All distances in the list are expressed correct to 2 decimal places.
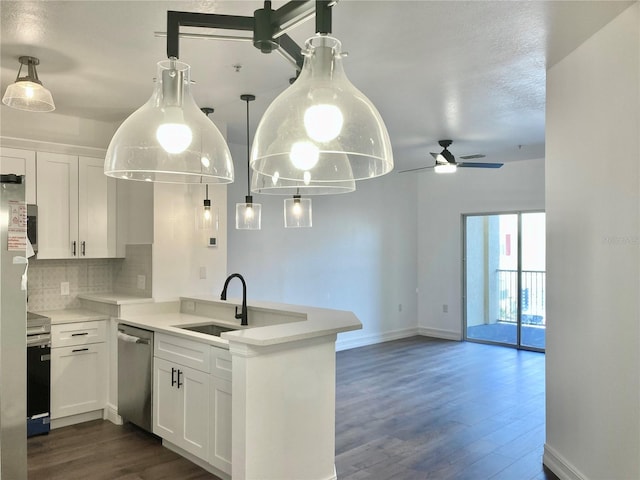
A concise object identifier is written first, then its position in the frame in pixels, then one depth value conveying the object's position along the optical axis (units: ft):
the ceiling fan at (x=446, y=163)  17.63
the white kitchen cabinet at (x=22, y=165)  13.21
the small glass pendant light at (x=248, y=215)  12.56
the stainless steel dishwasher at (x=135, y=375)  12.73
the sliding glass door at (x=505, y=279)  24.22
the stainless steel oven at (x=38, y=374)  12.71
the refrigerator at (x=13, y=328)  8.85
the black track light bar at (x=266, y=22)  2.96
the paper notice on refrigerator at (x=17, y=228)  9.04
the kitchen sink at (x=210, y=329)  13.44
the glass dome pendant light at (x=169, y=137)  3.65
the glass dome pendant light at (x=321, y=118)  2.98
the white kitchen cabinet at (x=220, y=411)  10.16
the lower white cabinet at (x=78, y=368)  13.53
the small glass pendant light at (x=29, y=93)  9.98
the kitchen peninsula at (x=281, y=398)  9.00
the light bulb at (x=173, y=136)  3.65
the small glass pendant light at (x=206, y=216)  14.28
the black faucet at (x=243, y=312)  12.62
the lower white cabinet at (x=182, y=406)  10.86
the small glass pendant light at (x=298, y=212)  12.01
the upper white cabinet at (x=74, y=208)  13.99
